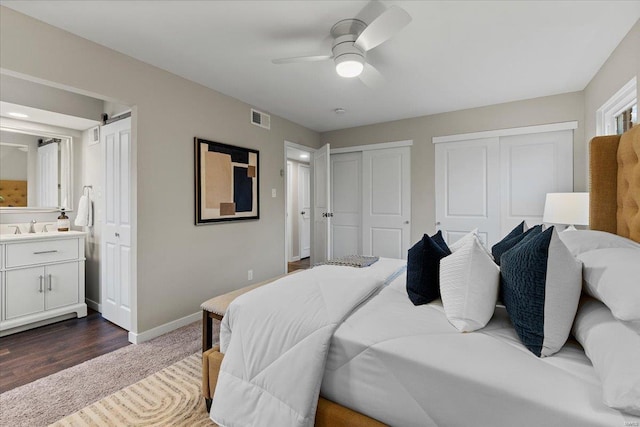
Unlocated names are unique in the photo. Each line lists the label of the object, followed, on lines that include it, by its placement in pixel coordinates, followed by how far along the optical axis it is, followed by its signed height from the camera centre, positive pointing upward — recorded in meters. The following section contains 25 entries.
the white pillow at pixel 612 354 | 0.75 -0.41
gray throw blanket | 2.38 -0.41
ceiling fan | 1.82 +1.08
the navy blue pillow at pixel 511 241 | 1.62 -0.17
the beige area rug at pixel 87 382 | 1.69 -1.12
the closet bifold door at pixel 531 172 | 3.37 +0.46
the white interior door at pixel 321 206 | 4.13 +0.09
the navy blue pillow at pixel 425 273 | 1.49 -0.31
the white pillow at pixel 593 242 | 1.27 -0.14
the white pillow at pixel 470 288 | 1.21 -0.33
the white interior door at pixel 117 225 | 2.81 -0.11
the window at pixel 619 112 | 2.12 +0.82
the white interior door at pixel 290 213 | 6.30 -0.01
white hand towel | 3.31 +0.00
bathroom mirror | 3.05 +0.49
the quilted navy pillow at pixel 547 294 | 1.04 -0.30
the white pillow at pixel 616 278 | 0.86 -0.22
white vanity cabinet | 2.68 -0.63
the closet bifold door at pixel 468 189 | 3.70 +0.29
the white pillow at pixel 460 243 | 1.65 -0.20
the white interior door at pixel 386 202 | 4.23 +0.15
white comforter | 1.18 -0.60
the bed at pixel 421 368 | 0.87 -0.53
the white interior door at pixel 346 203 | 4.71 +0.15
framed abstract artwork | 3.05 +0.34
